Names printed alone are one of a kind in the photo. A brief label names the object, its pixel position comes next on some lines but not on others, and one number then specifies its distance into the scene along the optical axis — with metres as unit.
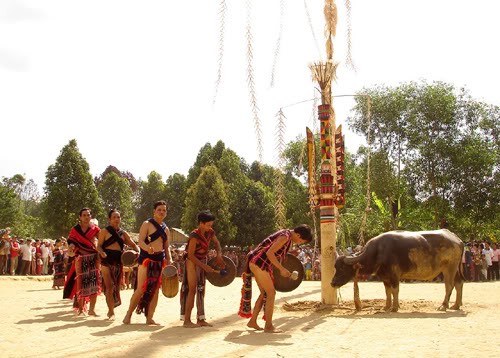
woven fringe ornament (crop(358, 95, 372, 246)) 12.88
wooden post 12.43
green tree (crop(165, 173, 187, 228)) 64.12
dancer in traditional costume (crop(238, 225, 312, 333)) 8.22
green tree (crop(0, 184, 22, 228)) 49.59
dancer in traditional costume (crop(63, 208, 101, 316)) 10.67
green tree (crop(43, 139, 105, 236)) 44.16
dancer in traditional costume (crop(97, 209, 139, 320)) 10.02
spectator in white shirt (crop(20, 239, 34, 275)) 25.66
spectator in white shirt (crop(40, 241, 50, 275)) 27.70
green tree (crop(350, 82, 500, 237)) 31.70
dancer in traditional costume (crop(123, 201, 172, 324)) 9.04
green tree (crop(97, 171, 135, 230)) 65.38
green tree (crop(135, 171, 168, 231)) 67.94
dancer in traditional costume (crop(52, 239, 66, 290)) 18.91
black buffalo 11.72
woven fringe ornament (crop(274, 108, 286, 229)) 10.92
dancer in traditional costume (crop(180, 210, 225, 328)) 8.66
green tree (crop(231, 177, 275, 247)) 46.03
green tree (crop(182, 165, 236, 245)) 44.03
